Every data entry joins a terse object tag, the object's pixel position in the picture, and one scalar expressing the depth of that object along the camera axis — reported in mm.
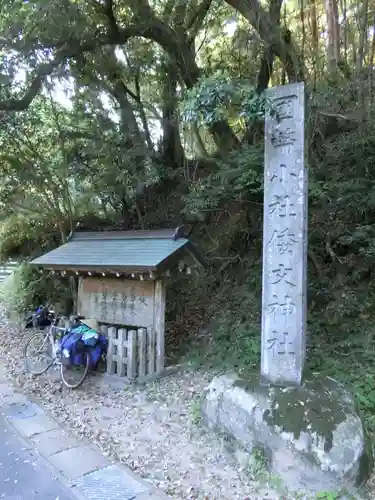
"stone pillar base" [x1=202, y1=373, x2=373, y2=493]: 3723
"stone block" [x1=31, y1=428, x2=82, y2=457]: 4401
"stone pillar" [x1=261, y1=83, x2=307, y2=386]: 4492
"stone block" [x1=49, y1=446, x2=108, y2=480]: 3965
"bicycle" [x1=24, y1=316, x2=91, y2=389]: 6488
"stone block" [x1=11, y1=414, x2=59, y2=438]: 4857
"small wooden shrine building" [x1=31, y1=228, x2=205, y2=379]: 6520
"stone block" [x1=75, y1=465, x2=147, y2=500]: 3592
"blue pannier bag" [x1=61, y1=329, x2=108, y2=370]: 6422
